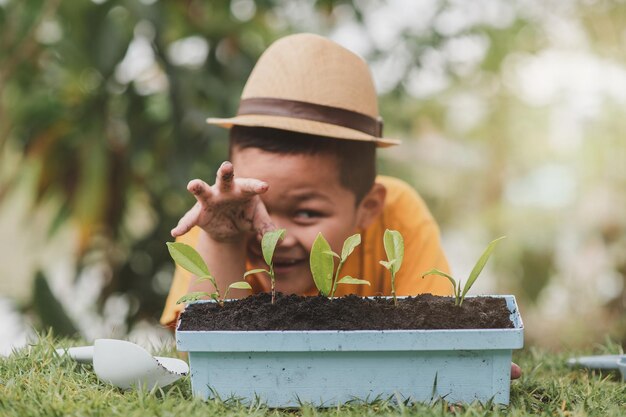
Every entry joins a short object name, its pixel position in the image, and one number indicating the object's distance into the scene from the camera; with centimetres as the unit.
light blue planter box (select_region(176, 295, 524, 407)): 103
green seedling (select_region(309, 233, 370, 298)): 114
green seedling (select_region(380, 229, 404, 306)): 115
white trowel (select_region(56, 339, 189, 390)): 113
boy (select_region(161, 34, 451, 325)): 143
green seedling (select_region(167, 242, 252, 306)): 116
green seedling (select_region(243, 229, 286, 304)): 114
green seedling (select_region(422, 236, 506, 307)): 112
